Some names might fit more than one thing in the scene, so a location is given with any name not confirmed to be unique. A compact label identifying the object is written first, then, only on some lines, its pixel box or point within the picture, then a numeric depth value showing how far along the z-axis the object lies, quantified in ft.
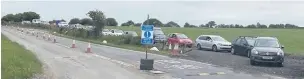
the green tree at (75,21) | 403.95
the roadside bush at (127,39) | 149.30
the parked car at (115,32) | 199.52
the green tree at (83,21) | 368.83
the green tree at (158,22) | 397.80
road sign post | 67.67
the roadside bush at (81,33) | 193.18
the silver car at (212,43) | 118.01
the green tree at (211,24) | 404.65
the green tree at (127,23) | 445.21
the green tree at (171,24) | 410.93
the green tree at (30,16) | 476.95
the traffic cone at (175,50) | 100.48
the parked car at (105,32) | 189.53
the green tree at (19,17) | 485.97
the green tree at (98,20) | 177.17
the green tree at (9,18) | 491.96
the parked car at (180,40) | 135.33
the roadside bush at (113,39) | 155.62
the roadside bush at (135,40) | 144.58
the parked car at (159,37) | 152.64
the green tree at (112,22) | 423.80
